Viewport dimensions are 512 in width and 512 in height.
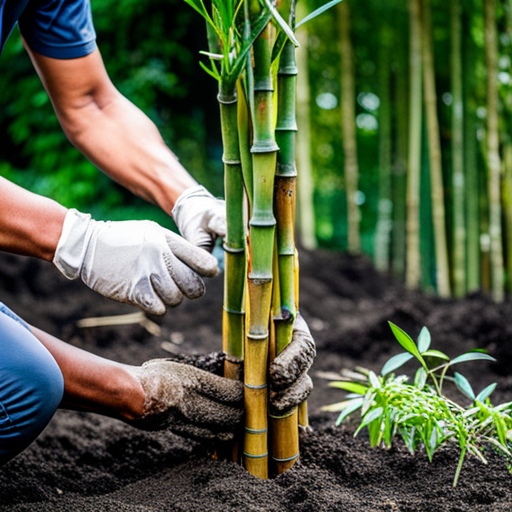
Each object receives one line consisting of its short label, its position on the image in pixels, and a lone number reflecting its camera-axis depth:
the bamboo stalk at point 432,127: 3.95
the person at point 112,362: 1.14
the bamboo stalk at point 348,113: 4.47
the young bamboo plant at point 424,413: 1.20
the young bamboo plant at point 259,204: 1.09
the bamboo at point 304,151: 4.29
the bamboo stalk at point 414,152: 3.94
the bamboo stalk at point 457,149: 3.85
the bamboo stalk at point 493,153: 3.37
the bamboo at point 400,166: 4.41
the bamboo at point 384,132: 4.52
